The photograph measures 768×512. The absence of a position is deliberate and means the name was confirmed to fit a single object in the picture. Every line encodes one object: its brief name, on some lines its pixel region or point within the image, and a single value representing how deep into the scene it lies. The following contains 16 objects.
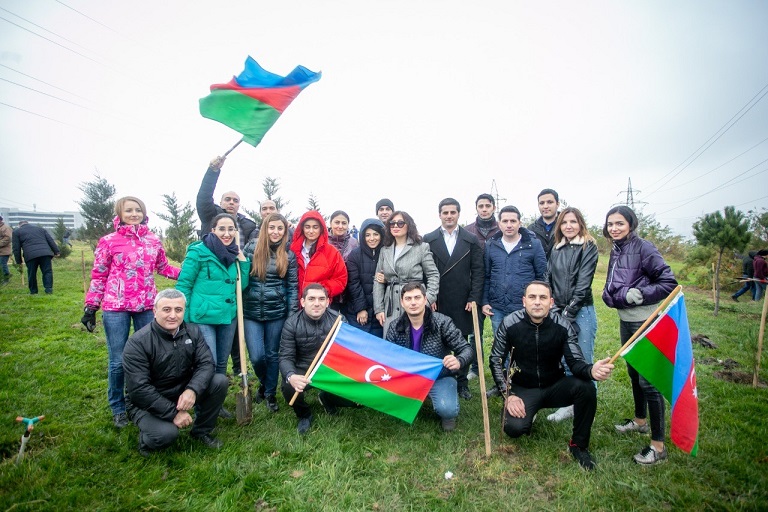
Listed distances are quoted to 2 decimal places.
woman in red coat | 5.18
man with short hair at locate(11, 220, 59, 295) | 11.41
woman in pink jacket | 4.24
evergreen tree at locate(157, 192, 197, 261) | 16.72
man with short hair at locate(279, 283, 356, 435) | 4.49
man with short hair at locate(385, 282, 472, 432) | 4.40
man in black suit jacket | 5.48
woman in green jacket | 4.50
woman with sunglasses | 5.11
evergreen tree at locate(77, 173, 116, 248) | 22.52
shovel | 4.47
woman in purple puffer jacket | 3.74
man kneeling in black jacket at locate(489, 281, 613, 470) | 3.83
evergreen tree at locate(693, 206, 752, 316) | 11.52
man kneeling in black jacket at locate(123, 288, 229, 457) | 3.70
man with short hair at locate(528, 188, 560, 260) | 5.75
